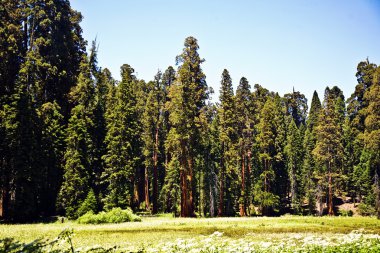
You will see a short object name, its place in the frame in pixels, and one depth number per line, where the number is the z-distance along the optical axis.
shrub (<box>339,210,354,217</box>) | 54.11
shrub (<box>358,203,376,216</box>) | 50.83
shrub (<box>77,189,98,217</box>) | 39.75
